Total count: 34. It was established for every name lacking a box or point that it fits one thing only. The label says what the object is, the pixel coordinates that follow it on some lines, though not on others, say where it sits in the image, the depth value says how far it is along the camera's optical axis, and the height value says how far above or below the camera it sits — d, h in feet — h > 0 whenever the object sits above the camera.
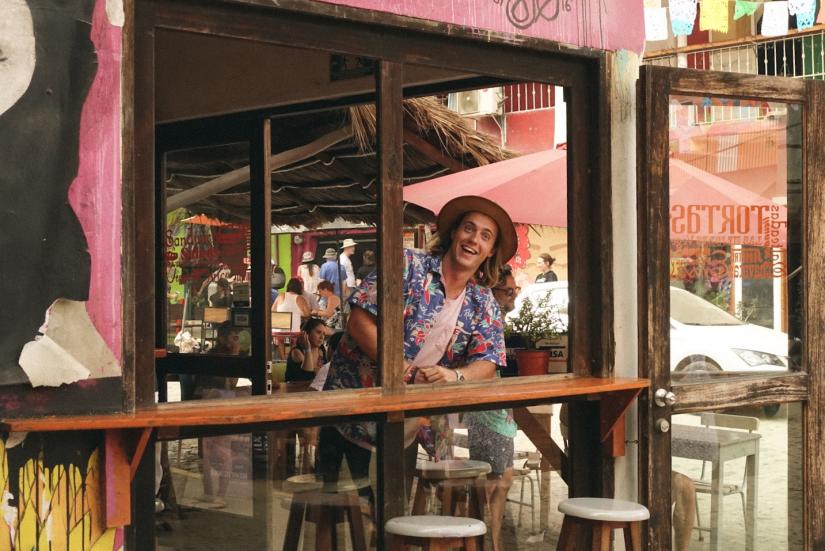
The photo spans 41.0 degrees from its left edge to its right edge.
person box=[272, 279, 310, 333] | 38.37 -0.21
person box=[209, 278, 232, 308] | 20.49 +0.01
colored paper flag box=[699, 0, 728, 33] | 27.37 +7.12
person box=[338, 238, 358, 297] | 51.27 +1.49
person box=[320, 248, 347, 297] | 47.48 +1.03
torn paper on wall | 10.88 -0.54
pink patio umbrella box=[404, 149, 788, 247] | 16.56 +1.26
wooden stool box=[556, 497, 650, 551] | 13.83 -2.84
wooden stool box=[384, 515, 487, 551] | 12.46 -2.70
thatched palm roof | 21.20 +3.67
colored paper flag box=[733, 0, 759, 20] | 30.79 +8.08
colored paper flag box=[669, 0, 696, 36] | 25.59 +6.56
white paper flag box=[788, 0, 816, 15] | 27.04 +7.22
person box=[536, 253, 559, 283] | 49.29 +0.97
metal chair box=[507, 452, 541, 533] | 16.19 -2.63
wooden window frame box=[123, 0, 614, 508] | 11.96 +2.04
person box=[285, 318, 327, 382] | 26.03 -1.39
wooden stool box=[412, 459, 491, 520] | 15.08 -2.59
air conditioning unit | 69.62 +12.30
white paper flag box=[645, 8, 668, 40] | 27.40 +6.82
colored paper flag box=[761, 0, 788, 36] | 28.37 +7.24
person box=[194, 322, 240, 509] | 14.40 -1.98
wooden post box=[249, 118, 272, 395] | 19.48 +0.97
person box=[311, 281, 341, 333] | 39.06 -0.27
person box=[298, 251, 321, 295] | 58.70 +1.15
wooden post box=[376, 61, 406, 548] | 14.15 +0.22
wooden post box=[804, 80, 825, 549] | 17.51 -0.06
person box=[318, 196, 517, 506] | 15.75 -0.30
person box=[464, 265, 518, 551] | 15.51 -2.20
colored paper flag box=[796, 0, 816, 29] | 27.24 +7.07
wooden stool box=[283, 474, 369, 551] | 14.48 -2.81
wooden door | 16.15 -0.06
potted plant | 23.73 -0.83
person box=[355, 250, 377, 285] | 44.67 +1.36
